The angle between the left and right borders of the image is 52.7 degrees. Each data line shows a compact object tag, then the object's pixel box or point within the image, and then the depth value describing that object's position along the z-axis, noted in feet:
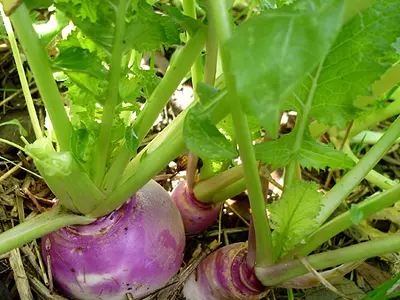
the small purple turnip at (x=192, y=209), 0.85
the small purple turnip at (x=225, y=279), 0.74
